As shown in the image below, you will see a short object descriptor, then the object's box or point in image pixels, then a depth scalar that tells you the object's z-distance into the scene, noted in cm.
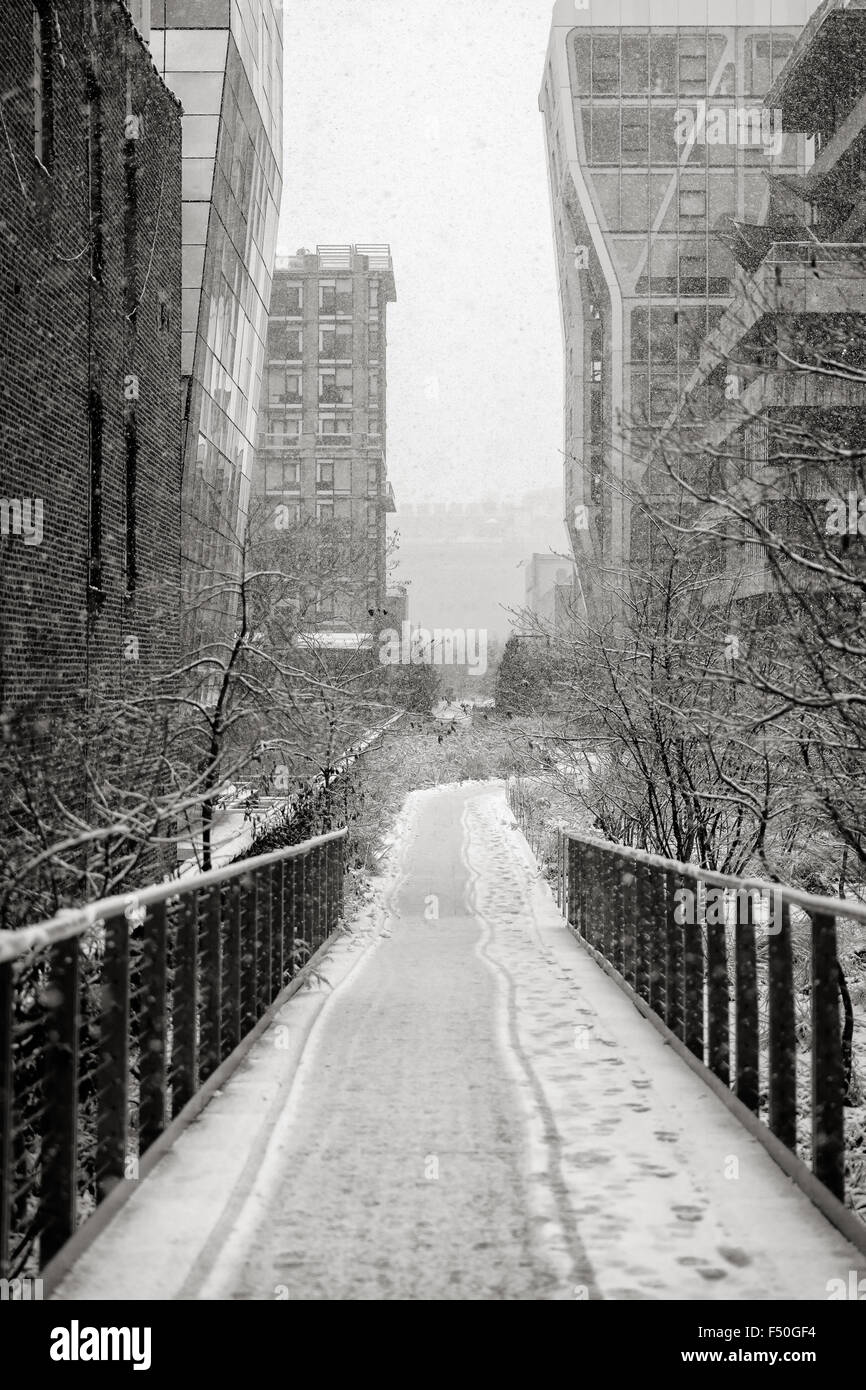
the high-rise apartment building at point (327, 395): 8900
